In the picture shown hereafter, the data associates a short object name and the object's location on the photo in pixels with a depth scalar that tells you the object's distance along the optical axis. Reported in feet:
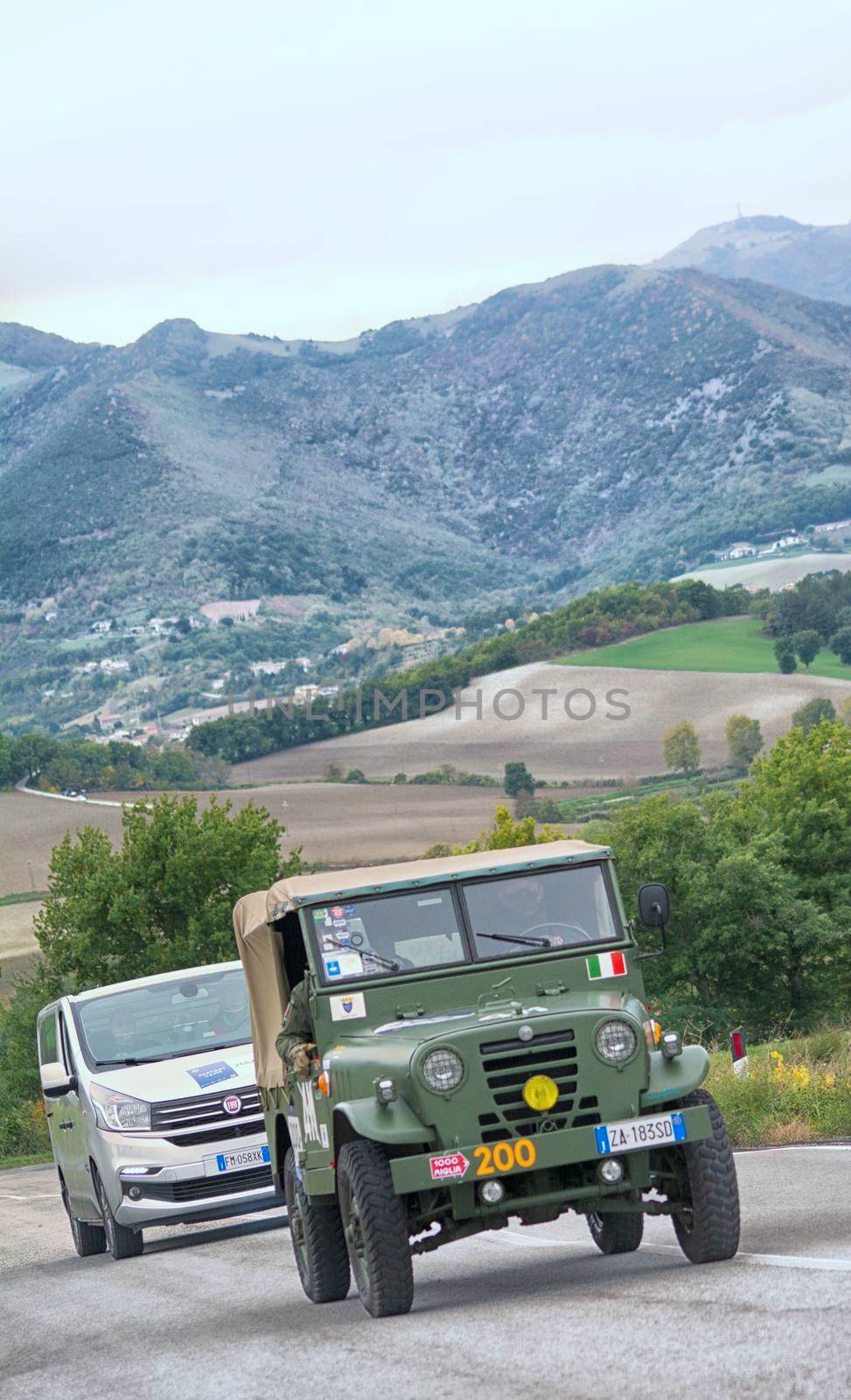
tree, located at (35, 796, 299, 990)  155.43
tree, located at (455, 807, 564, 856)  229.25
